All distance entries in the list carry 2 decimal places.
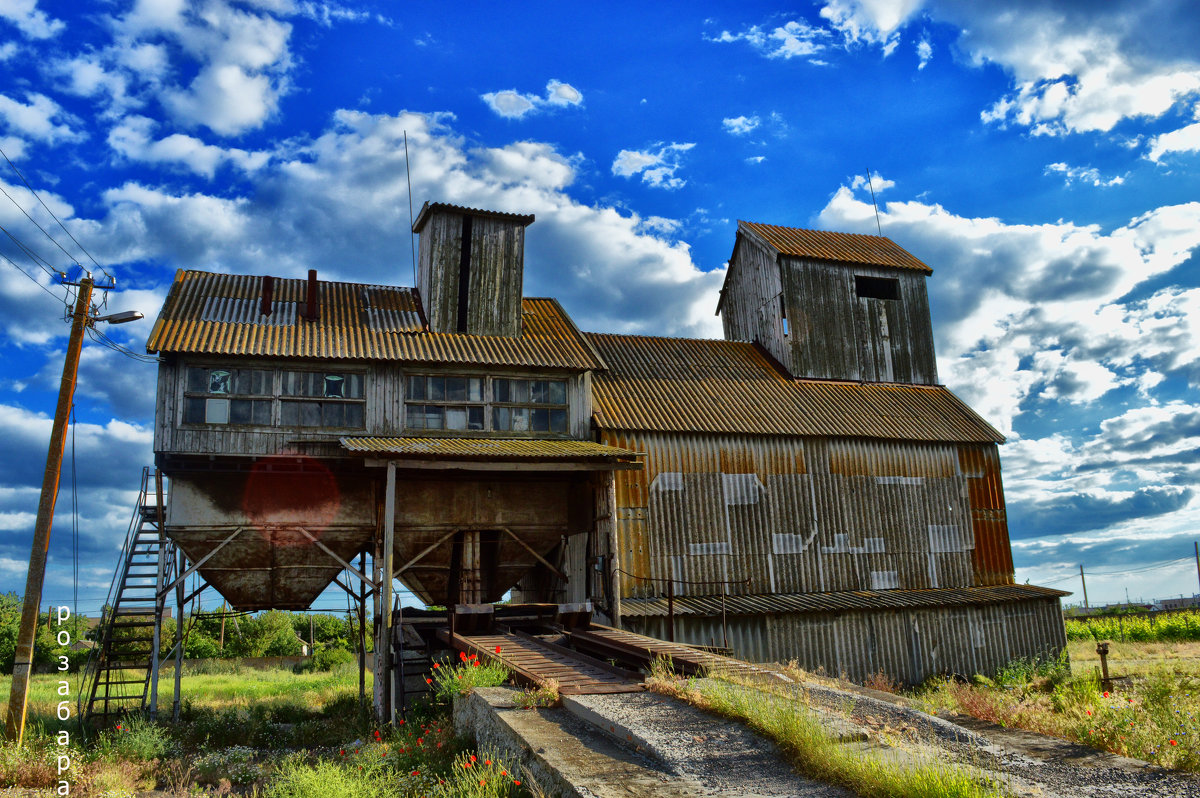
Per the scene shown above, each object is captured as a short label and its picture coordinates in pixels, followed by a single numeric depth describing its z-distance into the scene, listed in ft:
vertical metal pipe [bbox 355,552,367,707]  67.15
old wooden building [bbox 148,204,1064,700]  63.00
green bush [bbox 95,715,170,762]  46.39
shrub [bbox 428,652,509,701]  37.11
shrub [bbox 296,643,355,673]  120.47
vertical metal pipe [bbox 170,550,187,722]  61.41
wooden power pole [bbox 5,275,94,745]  46.50
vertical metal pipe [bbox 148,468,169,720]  60.59
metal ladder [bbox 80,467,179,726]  60.59
